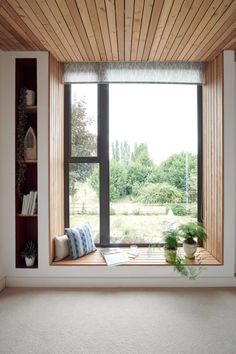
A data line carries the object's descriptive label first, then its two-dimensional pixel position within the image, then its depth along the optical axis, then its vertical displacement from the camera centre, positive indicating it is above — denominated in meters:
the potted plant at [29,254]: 2.99 -0.89
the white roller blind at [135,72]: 3.27 +1.26
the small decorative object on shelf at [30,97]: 3.00 +0.88
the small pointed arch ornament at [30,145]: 2.98 +0.33
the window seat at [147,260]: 2.98 -0.98
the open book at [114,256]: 2.99 -0.95
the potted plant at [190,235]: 3.00 -0.69
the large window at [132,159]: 3.49 +0.21
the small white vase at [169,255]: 2.93 -0.89
